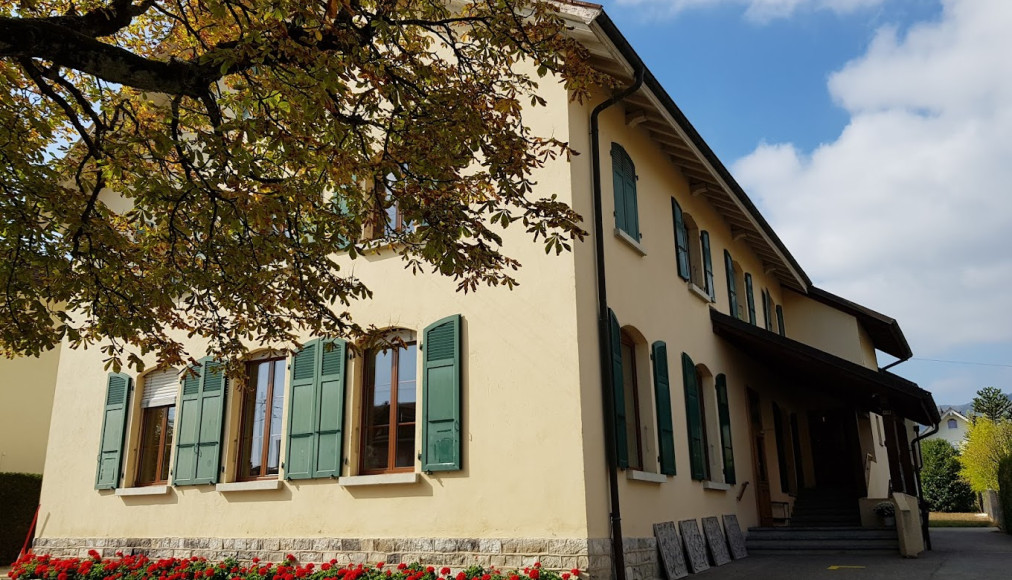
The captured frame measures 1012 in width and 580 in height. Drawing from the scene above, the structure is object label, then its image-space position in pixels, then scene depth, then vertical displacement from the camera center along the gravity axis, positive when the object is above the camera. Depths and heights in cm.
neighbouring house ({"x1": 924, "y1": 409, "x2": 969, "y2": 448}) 8725 +788
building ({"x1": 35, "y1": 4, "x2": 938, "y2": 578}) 827 +114
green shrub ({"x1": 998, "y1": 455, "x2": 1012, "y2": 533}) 1823 +21
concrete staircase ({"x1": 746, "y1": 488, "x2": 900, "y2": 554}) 1175 -58
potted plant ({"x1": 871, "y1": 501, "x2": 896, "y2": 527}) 1262 -21
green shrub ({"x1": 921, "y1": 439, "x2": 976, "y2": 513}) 3884 +71
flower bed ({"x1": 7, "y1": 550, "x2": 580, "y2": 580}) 786 -67
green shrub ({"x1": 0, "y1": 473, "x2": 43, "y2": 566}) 1480 +8
